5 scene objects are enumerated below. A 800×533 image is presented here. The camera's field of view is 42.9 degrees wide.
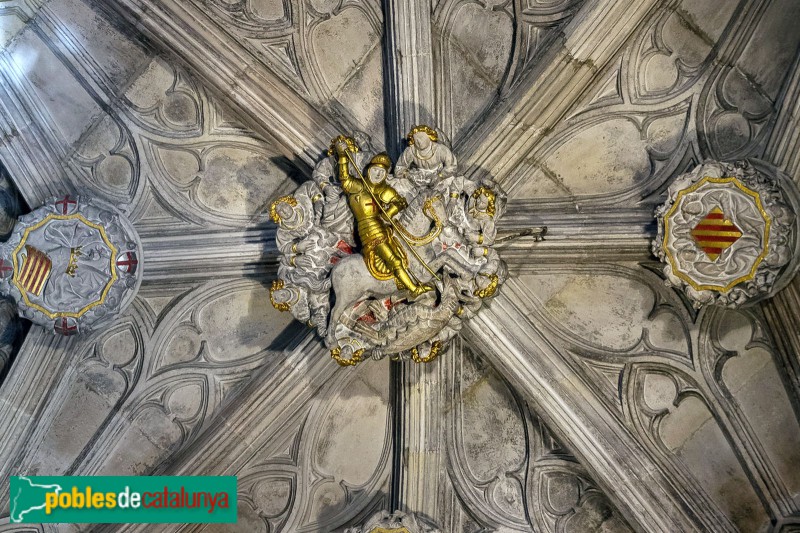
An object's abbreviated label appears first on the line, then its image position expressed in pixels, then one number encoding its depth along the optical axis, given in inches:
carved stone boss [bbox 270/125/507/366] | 289.0
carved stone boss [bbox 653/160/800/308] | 280.2
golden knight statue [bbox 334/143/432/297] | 289.1
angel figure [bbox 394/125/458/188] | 287.0
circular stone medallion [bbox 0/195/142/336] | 323.6
